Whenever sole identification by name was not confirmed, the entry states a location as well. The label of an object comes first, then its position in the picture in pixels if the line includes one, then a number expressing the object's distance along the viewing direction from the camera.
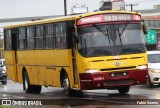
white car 25.55
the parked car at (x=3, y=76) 39.16
